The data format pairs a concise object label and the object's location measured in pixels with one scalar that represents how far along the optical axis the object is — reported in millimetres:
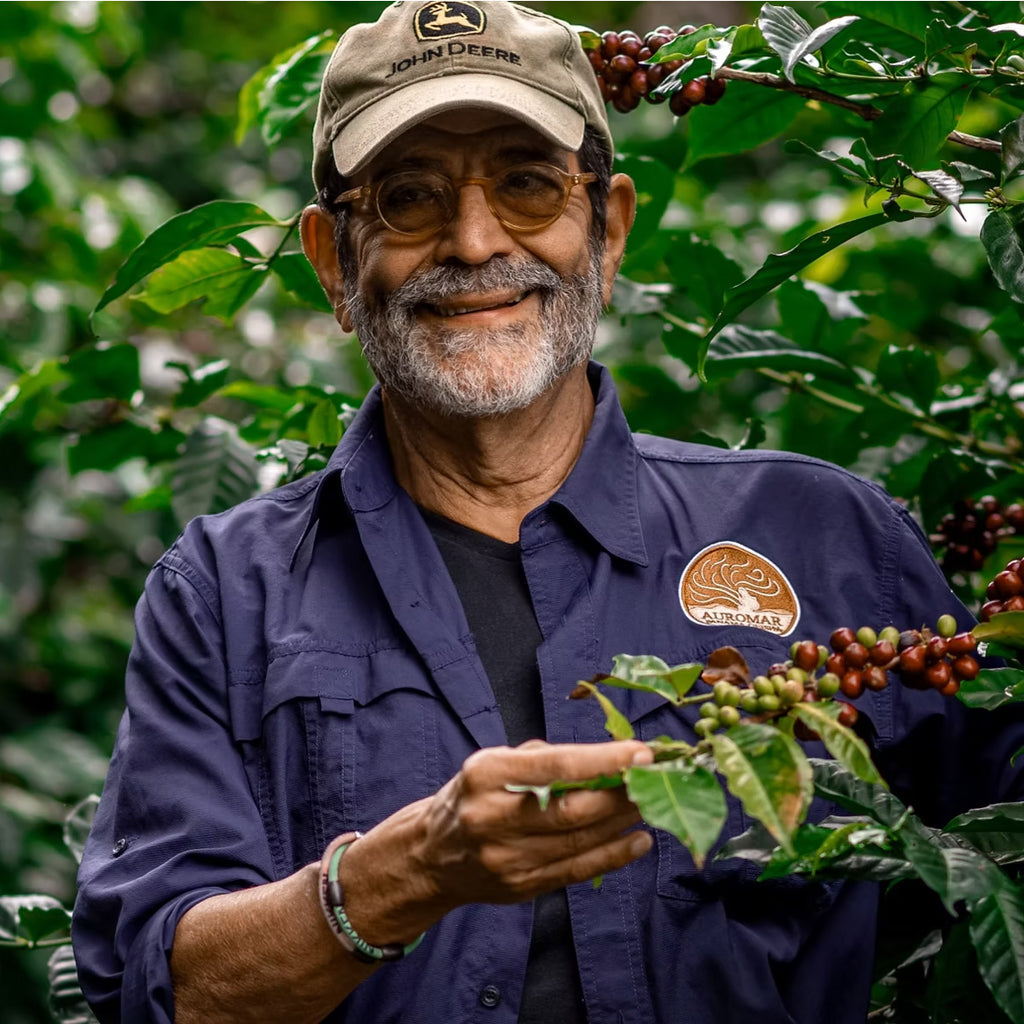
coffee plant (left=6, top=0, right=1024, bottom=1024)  1480
